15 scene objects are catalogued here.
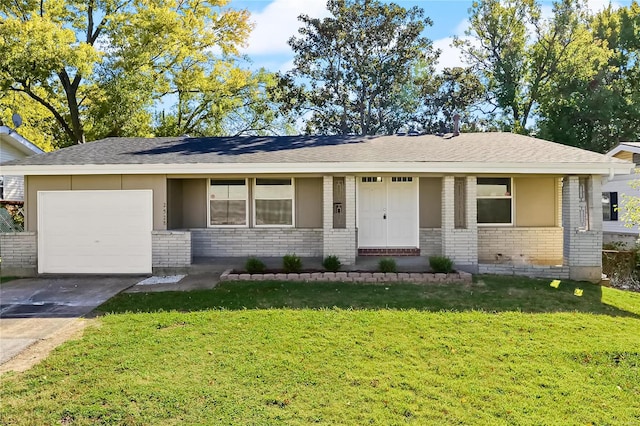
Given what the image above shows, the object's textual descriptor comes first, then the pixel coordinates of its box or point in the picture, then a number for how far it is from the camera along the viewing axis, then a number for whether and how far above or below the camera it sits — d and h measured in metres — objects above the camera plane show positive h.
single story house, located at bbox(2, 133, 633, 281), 8.80 +0.41
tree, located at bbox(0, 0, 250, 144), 17.45 +8.66
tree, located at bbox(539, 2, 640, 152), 24.00 +7.50
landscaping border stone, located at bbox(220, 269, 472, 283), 8.08 -1.24
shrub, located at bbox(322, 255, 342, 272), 8.55 -1.00
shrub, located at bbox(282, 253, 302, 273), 8.62 -0.99
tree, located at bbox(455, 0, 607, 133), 24.88 +11.54
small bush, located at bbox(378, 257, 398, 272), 8.42 -1.04
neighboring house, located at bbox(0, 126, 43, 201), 16.17 +3.12
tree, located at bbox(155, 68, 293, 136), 23.36 +7.24
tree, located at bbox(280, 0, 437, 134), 25.39 +10.89
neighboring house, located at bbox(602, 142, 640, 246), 15.28 +0.83
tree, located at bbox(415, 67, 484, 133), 26.11 +8.50
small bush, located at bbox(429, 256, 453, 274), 8.35 -1.02
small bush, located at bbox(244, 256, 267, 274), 8.62 -1.05
